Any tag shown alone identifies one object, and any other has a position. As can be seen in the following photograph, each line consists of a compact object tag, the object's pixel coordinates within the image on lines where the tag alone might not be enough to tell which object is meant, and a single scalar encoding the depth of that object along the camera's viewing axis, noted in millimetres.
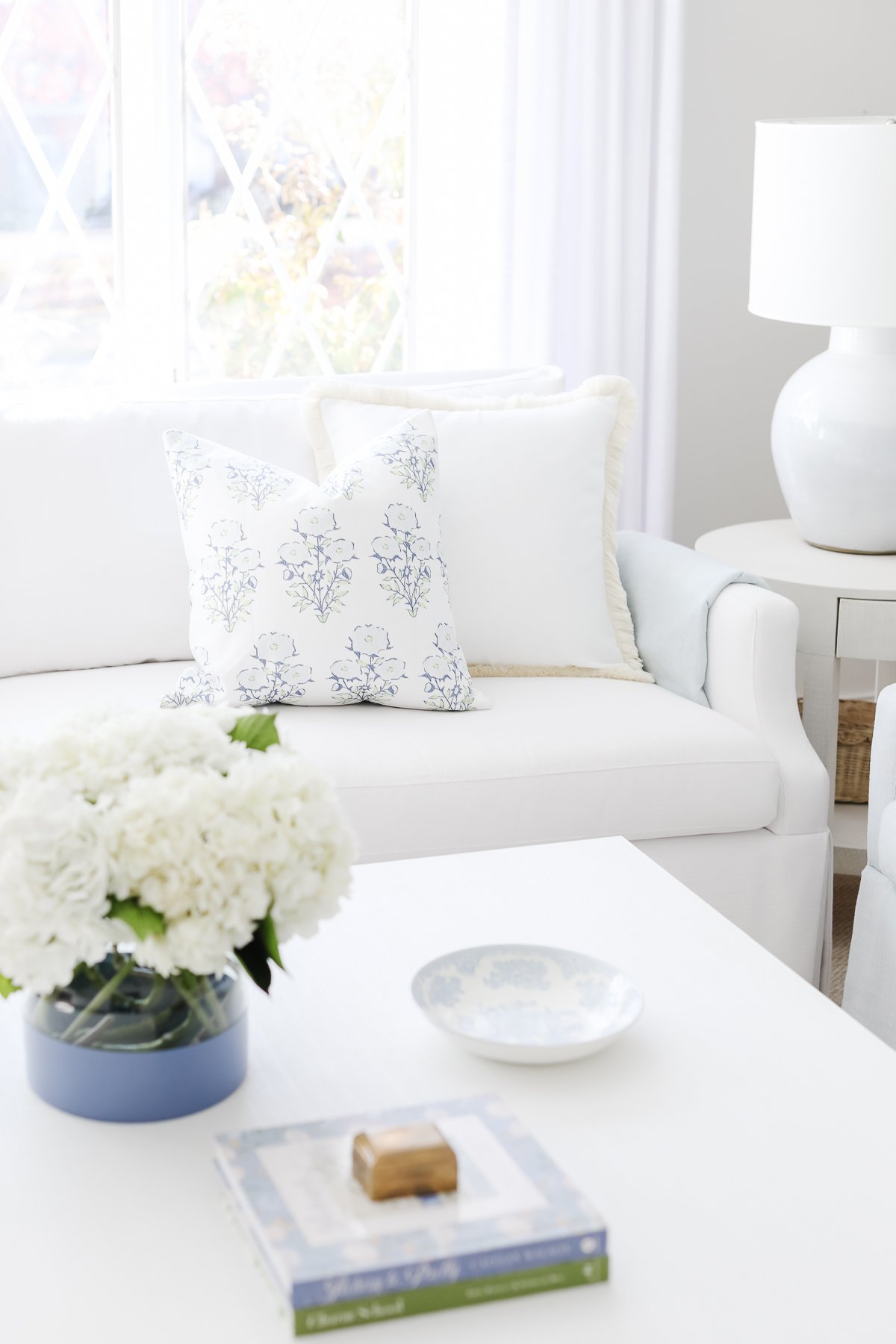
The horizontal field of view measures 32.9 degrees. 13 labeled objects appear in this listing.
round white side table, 2367
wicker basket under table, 2924
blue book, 895
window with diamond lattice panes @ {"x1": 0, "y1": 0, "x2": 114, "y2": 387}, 2854
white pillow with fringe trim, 2250
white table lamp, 2352
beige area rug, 2382
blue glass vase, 1073
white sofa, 1962
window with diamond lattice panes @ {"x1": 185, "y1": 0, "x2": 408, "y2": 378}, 3004
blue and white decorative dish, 1188
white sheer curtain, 3018
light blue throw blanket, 2230
